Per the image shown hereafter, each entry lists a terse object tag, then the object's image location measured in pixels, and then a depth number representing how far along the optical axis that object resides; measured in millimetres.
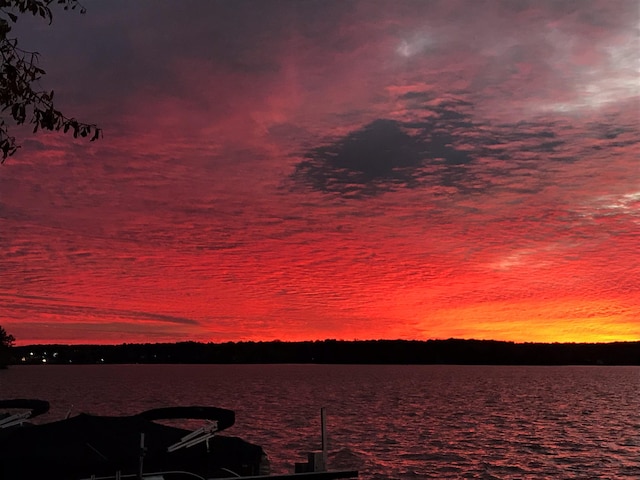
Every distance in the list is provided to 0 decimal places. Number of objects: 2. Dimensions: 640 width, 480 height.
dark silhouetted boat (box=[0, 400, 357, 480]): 13984
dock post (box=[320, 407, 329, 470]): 18444
